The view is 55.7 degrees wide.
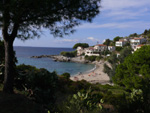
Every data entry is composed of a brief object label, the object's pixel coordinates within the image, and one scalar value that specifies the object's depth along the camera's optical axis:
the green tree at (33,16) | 5.05
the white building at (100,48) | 101.69
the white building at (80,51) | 114.31
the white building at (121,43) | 95.19
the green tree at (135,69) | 17.06
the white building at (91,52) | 96.25
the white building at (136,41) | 87.51
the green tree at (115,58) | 31.80
